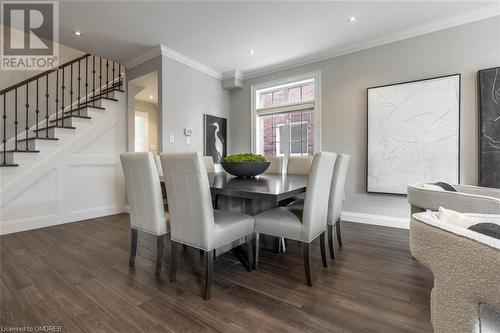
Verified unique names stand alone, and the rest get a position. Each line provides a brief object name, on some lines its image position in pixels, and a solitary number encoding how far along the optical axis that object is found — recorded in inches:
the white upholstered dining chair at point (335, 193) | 85.3
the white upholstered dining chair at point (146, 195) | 68.4
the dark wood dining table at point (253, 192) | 55.4
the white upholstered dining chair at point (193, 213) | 57.5
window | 153.6
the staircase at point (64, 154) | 117.7
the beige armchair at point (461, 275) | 21.6
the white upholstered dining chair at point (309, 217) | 65.0
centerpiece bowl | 83.4
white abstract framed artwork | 108.8
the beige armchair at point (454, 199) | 59.0
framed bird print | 165.5
